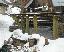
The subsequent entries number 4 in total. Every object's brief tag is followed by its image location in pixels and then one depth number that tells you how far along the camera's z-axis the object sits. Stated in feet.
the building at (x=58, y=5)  43.76
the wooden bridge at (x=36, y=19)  29.04
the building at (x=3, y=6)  77.78
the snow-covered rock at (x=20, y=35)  27.96
